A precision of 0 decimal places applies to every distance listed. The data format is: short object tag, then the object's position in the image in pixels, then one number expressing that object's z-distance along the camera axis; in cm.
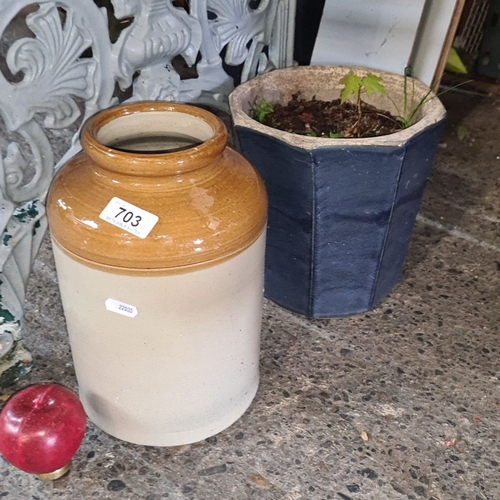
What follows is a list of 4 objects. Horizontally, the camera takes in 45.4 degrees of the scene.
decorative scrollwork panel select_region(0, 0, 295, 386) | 99
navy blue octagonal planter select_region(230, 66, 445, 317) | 113
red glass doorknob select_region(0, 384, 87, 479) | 91
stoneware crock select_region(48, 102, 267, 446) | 86
